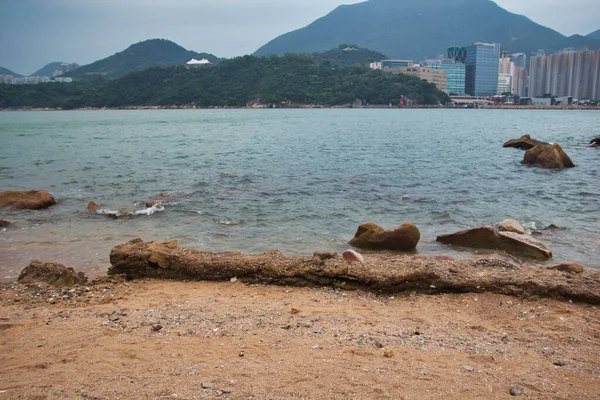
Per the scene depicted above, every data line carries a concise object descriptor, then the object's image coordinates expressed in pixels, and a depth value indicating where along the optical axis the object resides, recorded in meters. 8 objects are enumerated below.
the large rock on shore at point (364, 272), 7.62
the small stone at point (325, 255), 8.71
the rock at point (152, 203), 16.23
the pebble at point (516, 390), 4.66
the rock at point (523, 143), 35.10
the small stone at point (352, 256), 8.58
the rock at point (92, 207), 15.96
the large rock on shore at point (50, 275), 8.45
